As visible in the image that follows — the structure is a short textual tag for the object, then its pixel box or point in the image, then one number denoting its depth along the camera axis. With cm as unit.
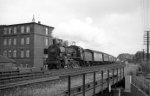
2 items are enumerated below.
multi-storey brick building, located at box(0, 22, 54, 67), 5100
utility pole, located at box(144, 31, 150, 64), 5421
